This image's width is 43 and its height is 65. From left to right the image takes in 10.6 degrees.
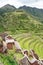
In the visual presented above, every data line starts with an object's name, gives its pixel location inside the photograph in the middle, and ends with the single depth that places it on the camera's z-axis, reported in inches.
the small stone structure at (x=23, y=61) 625.6
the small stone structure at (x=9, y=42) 751.5
